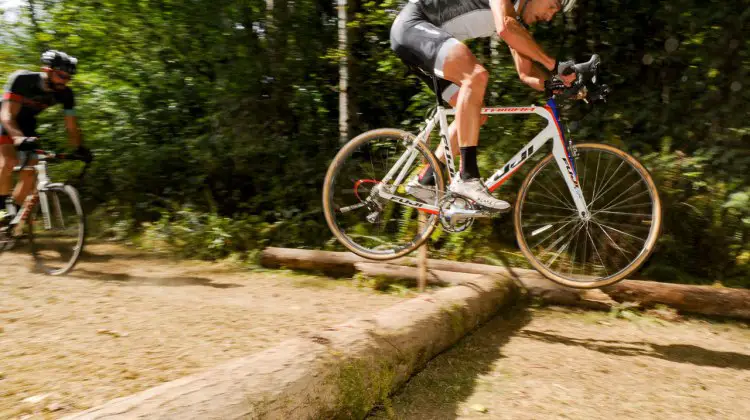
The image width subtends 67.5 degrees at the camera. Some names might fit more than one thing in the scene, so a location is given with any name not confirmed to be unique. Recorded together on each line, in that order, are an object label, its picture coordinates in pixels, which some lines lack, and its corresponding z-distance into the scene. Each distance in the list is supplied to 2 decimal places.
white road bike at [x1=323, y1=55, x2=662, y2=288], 3.81
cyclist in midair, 3.59
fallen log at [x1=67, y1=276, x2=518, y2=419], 1.88
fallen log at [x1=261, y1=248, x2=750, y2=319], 4.14
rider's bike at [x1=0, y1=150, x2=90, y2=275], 5.68
